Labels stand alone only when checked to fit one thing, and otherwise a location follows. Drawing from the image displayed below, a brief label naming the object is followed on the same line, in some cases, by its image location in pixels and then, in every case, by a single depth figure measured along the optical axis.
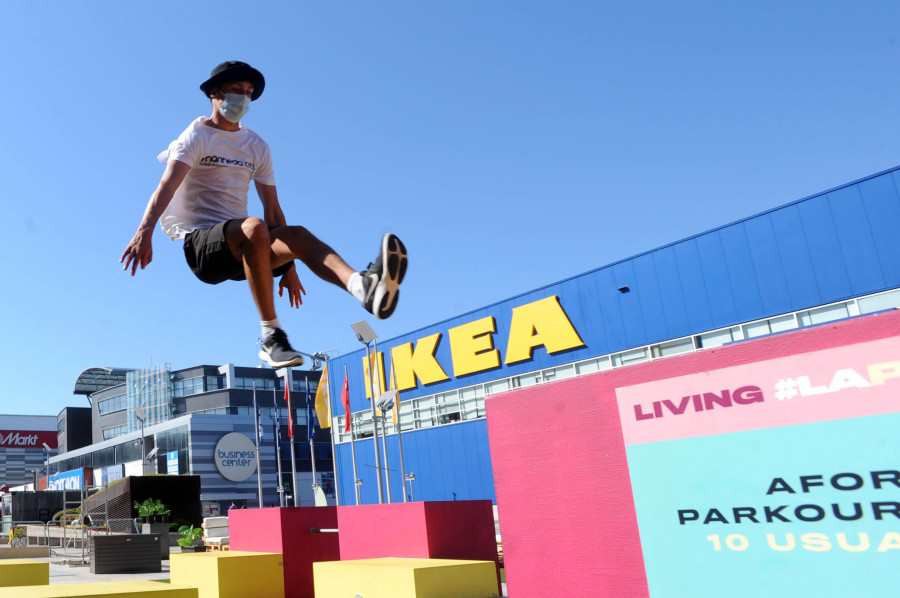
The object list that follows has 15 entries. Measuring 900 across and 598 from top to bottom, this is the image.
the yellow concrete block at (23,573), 10.28
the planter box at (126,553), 21.36
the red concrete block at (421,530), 11.69
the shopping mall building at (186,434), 64.25
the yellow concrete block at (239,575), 13.58
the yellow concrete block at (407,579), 10.00
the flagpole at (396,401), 28.86
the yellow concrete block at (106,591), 6.16
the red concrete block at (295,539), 14.30
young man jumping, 3.93
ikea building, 19.19
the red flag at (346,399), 31.61
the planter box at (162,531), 27.30
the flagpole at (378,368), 33.62
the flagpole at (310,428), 31.43
